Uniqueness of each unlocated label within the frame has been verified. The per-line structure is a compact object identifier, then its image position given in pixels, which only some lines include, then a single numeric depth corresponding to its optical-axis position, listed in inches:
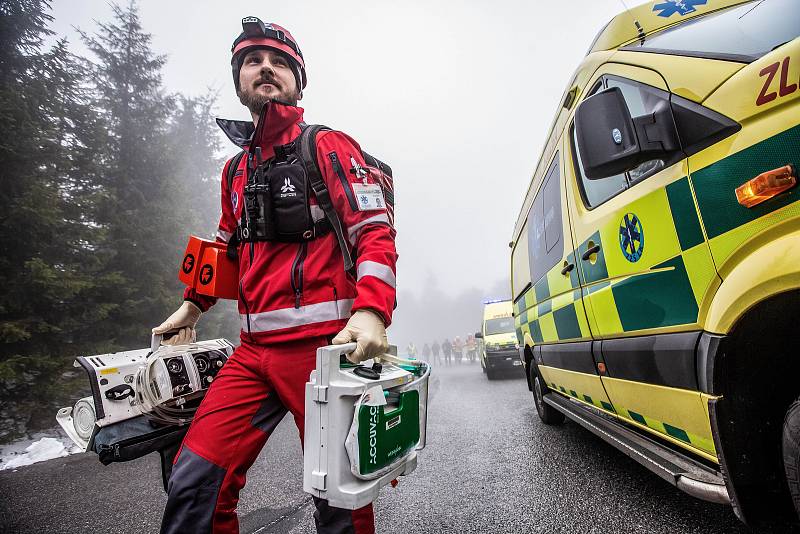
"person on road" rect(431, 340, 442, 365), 1229.7
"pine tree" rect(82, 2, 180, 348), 299.9
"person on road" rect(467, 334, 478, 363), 1098.1
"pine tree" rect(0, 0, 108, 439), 211.2
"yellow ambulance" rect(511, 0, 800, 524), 40.8
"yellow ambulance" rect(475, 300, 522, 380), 362.9
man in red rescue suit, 47.2
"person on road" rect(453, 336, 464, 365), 1160.2
